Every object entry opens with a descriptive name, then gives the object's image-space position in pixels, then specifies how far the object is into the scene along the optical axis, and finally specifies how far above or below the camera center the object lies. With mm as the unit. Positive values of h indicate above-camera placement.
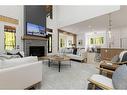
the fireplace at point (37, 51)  4237 -240
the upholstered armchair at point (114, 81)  1061 -557
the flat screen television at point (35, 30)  4052 +966
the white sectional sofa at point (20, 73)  1229 -484
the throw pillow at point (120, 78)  1039 -469
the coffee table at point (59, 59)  3076 -503
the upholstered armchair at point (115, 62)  2073 -490
